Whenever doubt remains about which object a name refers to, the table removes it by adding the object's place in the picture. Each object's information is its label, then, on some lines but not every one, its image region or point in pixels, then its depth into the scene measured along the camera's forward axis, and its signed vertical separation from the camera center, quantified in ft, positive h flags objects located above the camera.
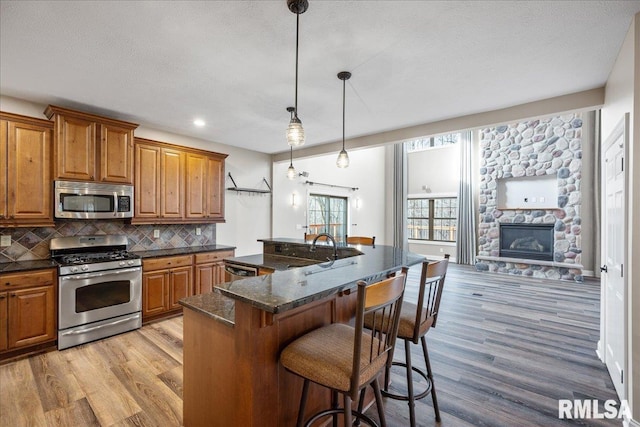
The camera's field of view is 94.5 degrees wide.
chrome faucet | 9.75 -1.32
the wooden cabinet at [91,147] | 10.46 +2.42
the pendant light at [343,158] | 9.53 +1.91
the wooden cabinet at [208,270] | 13.93 -2.87
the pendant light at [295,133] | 7.16 +1.92
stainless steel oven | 10.18 -2.89
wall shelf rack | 17.18 +1.36
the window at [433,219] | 28.96 -0.64
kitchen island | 4.72 -2.28
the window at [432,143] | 28.68 +7.11
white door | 7.14 -1.15
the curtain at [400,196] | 30.89 +1.71
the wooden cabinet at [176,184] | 12.84 +1.30
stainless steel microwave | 10.60 +0.41
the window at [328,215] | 23.55 -0.27
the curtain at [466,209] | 26.61 +0.32
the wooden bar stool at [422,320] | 6.08 -2.38
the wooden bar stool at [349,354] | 4.35 -2.30
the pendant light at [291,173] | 14.17 +1.86
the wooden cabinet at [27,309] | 9.18 -3.19
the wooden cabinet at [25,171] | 9.63 +1.33
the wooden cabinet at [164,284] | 12.28 -3.16
